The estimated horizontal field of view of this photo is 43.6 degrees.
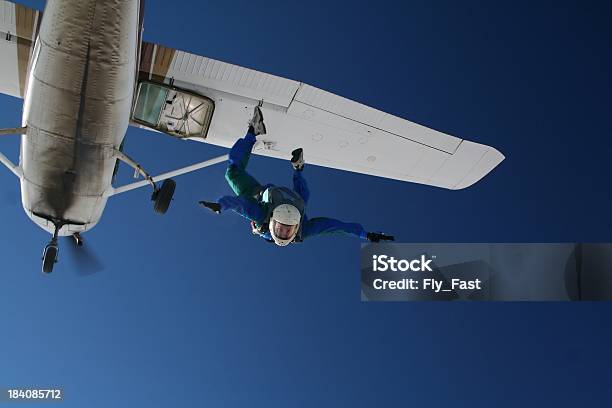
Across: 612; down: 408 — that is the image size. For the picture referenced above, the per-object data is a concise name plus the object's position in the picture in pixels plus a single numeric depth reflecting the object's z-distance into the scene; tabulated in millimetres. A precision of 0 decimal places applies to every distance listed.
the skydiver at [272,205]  6289
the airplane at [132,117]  6398
